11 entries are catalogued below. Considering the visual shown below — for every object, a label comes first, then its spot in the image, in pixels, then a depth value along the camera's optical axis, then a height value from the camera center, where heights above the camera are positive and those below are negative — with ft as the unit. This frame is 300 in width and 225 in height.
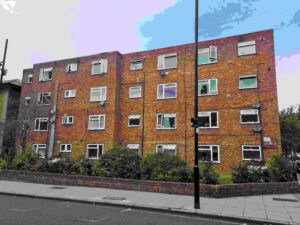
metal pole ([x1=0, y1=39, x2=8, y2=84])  66.23 +21.46
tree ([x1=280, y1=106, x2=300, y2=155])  106.32 +12.57
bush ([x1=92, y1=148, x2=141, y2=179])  43.24 -1.34
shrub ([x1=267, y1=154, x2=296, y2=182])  42.16 -1.45
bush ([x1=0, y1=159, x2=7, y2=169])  54.75 -2.18
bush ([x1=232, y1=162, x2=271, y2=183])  40.42 -2.13
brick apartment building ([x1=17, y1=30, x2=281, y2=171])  65.16 +16.23
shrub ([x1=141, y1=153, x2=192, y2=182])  39.88 -1.60
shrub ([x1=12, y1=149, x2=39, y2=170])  53.16 -1.37
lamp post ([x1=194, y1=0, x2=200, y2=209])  29.22 -0.76
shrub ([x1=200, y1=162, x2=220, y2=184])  37.86 -2.32
